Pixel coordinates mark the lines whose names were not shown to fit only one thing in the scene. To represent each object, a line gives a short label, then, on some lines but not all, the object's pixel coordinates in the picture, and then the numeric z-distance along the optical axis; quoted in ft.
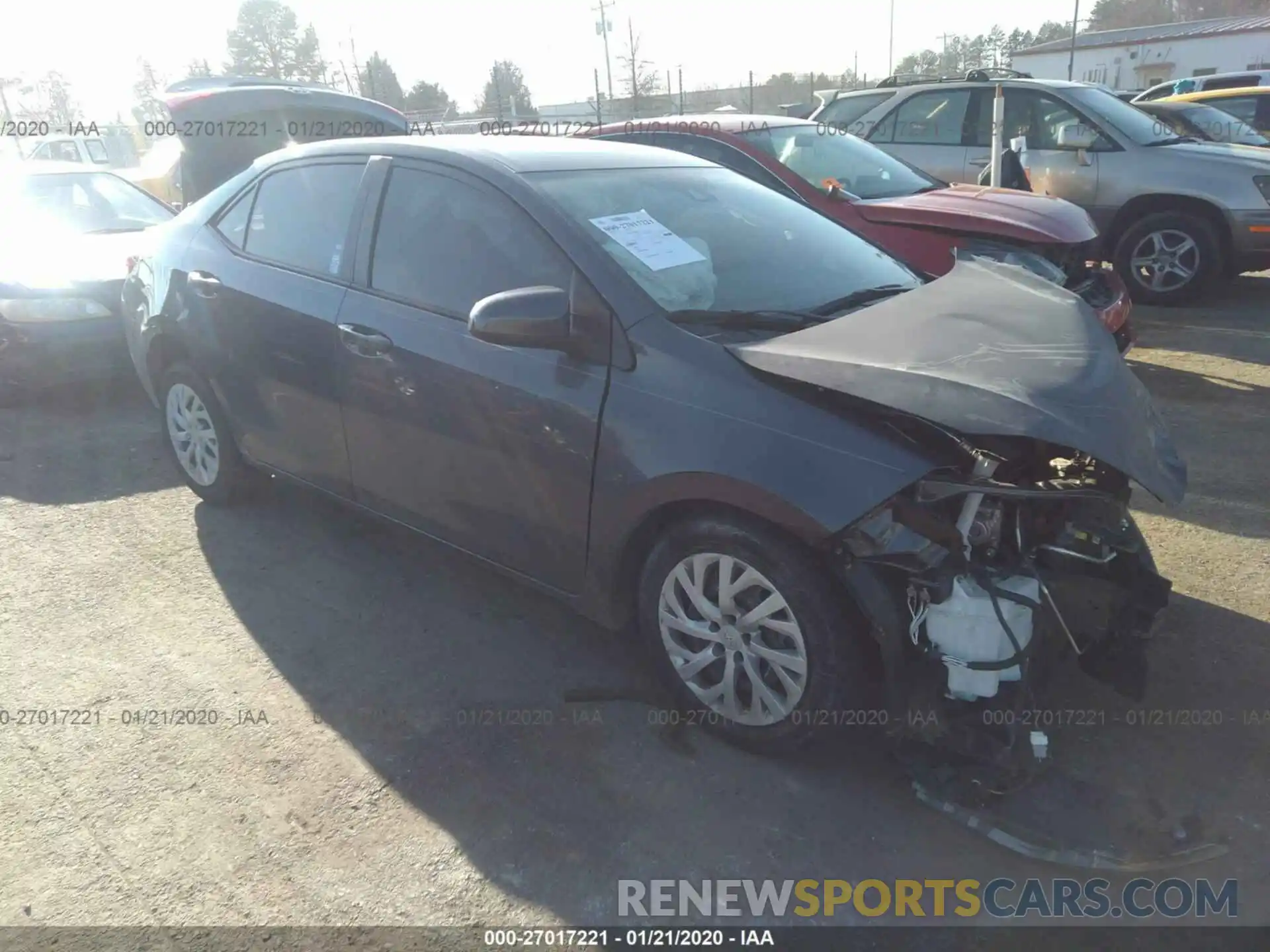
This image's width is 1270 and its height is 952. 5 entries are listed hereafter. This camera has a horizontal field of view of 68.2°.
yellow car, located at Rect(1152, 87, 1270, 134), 45.39
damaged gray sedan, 8.02
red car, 18.31
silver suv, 24.67
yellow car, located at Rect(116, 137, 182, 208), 36.76
